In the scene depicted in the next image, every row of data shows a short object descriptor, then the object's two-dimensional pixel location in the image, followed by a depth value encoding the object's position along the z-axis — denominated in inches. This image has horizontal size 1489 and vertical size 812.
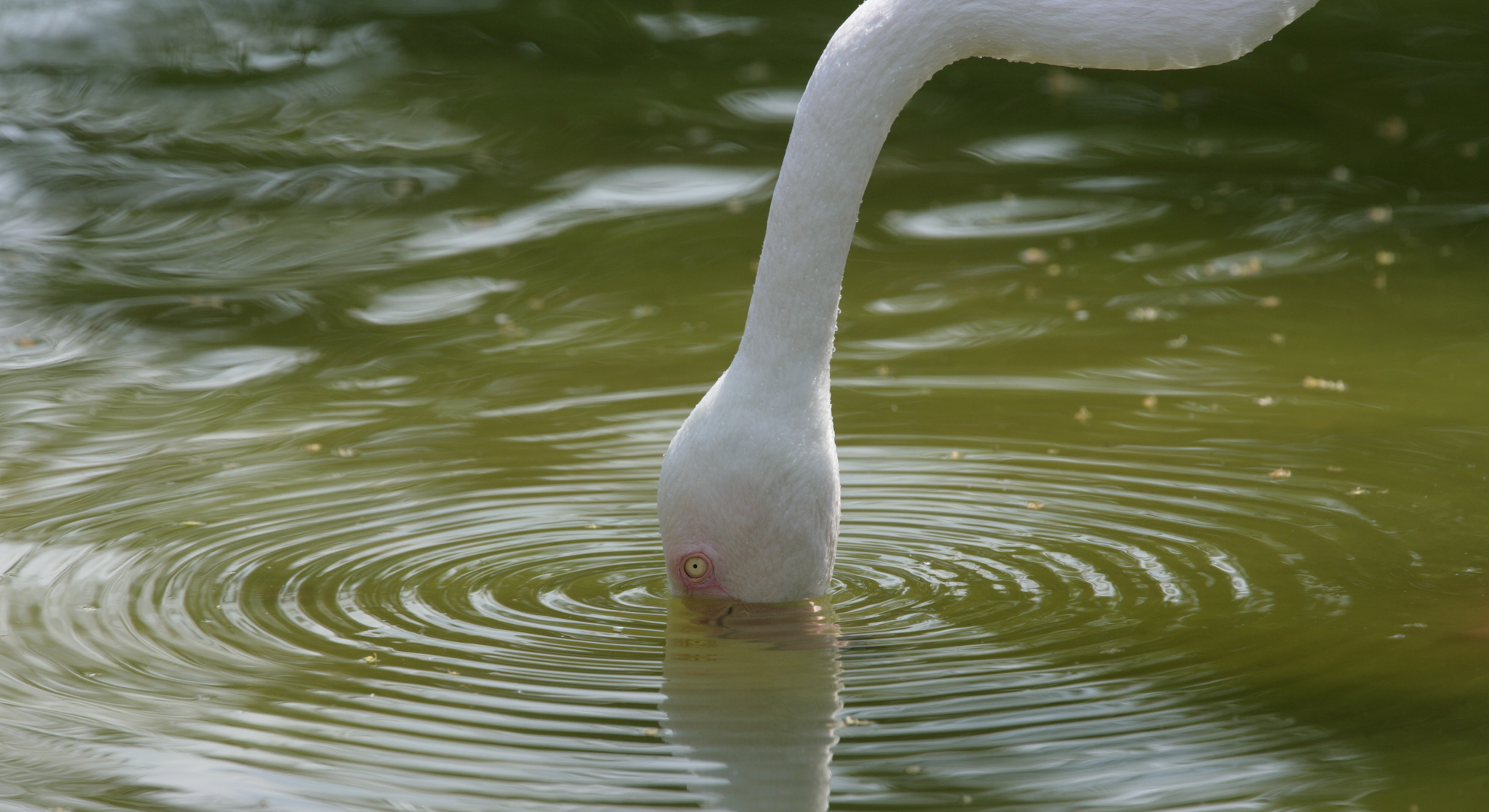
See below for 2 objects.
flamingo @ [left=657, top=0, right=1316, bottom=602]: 223.9
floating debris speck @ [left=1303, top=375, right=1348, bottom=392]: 342.3
